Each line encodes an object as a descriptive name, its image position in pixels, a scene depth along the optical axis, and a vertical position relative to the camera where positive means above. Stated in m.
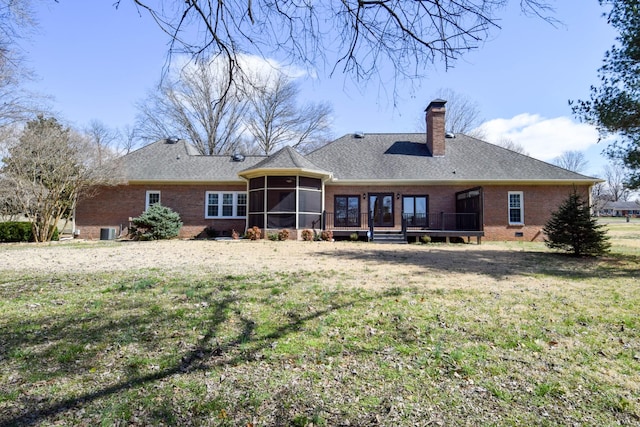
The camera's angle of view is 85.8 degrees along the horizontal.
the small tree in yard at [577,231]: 10.46 -0.25
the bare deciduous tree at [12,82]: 6.74 +4.04
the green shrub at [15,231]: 15.84 -0.33
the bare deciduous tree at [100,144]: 16.64 +3.94
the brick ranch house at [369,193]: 16.97 +1.60
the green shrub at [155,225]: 16.30 -0.06
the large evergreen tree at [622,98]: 8.72 +3.39
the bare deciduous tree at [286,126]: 32.03 +9.37
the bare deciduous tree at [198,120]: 30.56 +9.31
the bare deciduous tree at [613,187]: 68.50 +7.55
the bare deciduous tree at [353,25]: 3.15 +1.93
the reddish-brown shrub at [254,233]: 15.84 -0.44
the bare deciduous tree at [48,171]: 14.45 +2.39
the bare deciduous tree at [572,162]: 56.91 +10.19
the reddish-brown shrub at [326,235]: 16.28 -0.57
